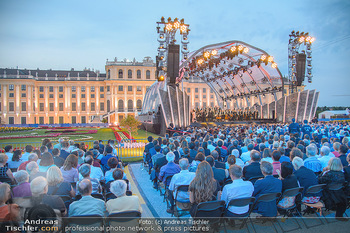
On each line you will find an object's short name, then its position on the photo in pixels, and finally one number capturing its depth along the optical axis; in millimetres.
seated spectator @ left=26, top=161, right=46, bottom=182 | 4727
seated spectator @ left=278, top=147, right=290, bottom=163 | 6288
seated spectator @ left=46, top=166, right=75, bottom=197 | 4023
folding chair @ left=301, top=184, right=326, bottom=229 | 4357
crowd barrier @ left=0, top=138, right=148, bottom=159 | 12223
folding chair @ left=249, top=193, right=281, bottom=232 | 3936
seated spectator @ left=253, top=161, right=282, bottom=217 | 4176
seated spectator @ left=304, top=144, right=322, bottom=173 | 5547
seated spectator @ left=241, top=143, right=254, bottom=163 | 7031
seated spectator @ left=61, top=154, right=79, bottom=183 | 4988
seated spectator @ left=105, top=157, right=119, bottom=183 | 5199
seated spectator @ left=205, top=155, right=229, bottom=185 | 5219
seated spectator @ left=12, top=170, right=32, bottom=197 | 3785
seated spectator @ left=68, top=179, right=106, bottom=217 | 3285
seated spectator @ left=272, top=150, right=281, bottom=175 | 5488
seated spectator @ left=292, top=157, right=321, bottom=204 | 4684
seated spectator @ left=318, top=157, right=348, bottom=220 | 4629
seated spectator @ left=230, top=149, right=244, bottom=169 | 6113
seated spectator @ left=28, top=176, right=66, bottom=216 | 3273
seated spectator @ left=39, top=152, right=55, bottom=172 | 5477
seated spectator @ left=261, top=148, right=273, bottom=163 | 6034
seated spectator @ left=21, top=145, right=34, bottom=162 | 6929
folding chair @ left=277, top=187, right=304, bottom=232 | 4172
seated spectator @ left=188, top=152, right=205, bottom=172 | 5626
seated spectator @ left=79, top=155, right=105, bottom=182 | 5203
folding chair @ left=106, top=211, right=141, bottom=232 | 3154
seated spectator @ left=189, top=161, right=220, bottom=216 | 3766
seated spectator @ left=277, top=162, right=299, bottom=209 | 4391
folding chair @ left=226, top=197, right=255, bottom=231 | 3748
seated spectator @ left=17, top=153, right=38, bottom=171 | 5859
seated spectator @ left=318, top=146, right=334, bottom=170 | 5892
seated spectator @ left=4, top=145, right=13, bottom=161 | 7069
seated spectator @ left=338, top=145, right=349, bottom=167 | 5859
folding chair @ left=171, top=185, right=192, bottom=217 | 4608
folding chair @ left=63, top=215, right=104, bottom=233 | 3154
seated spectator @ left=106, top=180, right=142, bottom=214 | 3289
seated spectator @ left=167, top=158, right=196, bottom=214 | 4695
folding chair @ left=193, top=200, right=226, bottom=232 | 3644
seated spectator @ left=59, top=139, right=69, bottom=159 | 7414
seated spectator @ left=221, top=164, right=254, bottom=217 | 3963
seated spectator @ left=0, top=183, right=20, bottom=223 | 3025
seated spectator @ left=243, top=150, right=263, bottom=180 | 5309
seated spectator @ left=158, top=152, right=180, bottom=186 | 5672
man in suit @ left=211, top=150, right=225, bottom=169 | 6090
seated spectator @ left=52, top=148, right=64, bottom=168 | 6414
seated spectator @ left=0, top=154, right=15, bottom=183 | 4938
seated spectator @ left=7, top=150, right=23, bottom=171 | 6241
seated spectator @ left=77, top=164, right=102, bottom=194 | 4242
